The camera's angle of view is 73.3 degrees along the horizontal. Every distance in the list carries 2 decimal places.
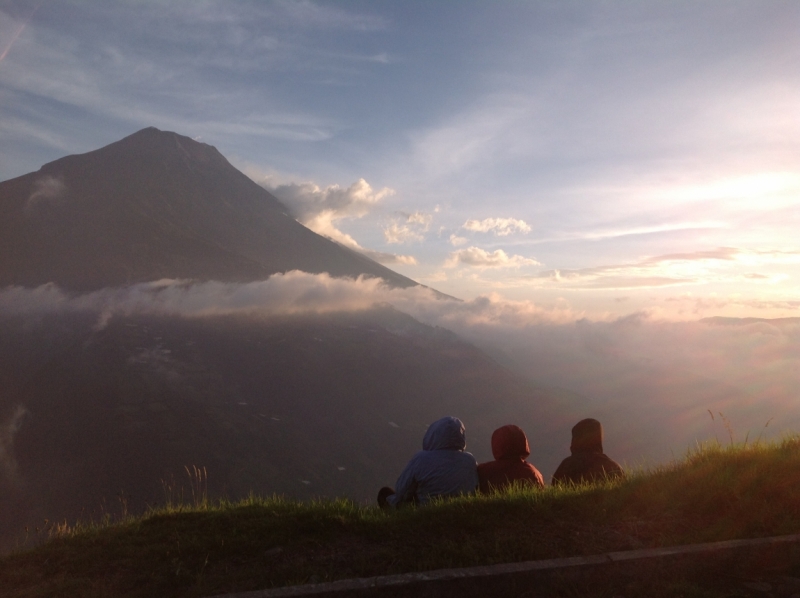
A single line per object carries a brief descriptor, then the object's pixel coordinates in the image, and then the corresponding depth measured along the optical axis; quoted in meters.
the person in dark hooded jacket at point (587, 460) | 7.45
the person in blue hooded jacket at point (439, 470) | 6.60
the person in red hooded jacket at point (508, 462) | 7.04
